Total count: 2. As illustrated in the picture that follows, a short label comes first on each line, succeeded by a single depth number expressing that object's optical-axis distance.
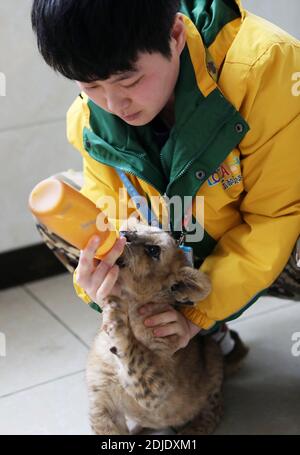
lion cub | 1.46
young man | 1.36
